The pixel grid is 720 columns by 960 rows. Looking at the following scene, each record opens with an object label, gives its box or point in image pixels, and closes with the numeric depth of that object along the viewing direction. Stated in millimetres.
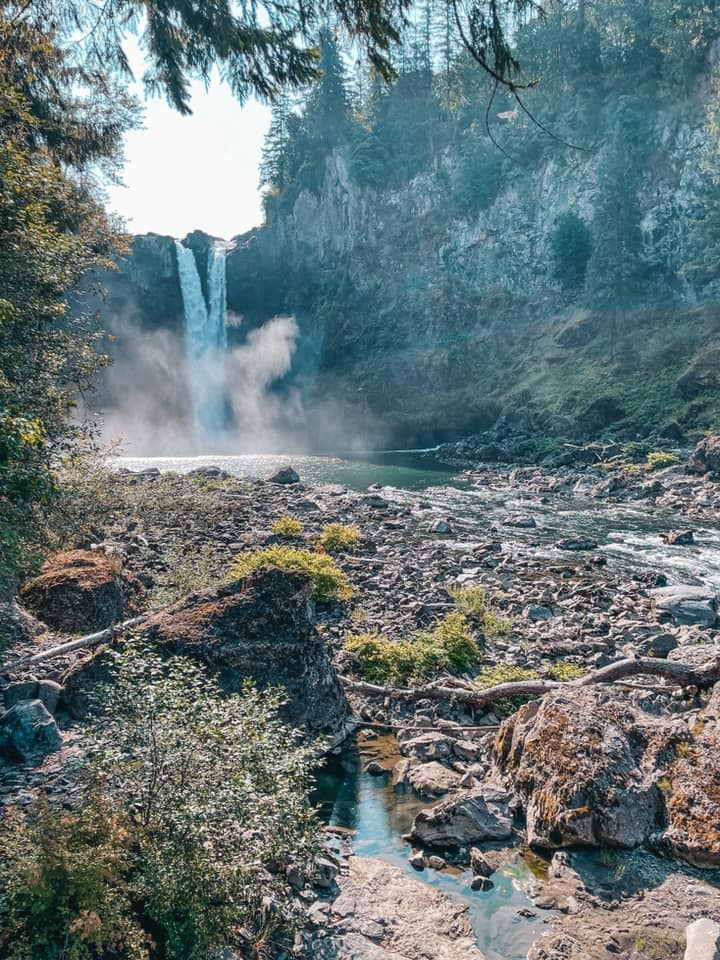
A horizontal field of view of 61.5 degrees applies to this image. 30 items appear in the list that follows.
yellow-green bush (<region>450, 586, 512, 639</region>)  9977
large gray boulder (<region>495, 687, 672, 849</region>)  4633
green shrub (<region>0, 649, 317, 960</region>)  3096
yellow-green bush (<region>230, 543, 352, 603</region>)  11273
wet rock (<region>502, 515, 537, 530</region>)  18812
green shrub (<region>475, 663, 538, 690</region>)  7922
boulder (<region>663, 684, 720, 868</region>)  4355
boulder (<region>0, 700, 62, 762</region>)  5164
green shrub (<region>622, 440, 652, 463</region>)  28891
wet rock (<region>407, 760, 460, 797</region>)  5715
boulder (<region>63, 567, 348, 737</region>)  6449
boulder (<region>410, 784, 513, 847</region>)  4988
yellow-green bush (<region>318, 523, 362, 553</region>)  14820
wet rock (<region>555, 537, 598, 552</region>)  16047
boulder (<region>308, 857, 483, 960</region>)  3947
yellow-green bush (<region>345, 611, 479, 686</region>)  8219
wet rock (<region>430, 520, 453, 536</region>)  17992
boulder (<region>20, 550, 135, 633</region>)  8211
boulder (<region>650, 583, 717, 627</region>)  10500
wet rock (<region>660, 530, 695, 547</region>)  16469
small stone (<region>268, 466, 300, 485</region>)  26969
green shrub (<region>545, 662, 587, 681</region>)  8078
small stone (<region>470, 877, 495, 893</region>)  4488
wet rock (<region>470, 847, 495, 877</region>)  4621
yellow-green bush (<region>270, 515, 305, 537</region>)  16125
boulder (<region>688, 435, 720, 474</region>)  24000
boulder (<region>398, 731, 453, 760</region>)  6352
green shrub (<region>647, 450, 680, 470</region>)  26781
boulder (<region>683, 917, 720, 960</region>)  3506
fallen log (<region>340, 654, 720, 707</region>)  6600
